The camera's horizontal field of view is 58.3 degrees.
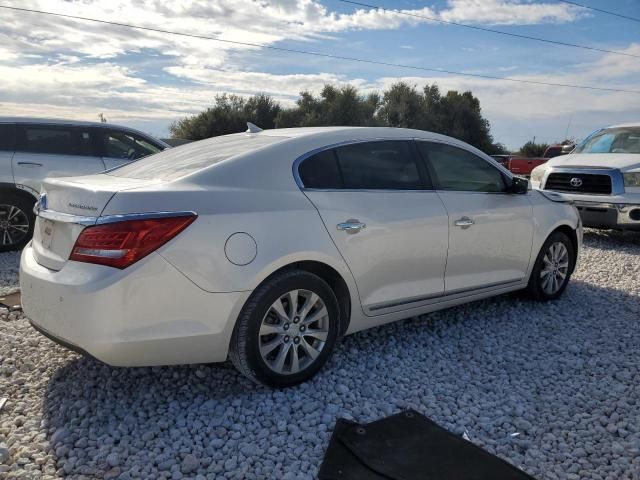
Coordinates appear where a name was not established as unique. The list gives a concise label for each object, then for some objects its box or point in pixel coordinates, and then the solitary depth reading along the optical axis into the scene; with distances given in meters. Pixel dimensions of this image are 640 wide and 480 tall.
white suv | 7.47
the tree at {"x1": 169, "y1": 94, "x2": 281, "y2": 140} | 38.88
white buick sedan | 2.97
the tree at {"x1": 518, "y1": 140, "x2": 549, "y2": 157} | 47.25
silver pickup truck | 8.22
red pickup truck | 20.45
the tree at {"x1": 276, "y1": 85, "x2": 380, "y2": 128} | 40.25
